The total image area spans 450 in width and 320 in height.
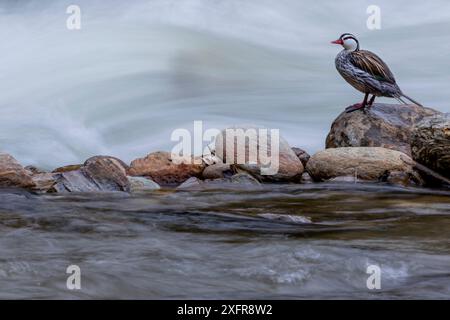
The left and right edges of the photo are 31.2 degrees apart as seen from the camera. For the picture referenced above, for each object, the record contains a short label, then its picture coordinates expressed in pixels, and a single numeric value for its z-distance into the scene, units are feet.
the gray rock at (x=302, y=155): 43.21
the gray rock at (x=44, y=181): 30.30
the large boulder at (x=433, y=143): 34.30
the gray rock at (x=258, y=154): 39.17
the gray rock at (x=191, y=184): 33.76
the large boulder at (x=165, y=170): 39.65
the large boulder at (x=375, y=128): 41.60
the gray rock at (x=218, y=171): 39.37
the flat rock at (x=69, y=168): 41.49
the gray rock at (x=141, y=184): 33.65
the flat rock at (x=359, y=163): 37.52
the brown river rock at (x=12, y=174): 29.84
